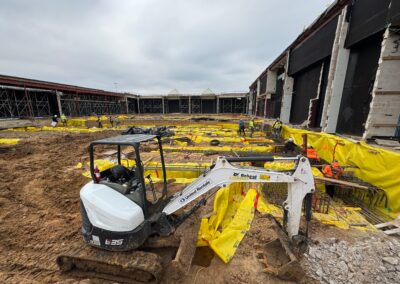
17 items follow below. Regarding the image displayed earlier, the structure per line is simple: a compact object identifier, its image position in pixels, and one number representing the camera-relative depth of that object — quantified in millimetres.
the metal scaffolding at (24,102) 21594
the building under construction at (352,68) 6945
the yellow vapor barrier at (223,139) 12411
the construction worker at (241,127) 15752
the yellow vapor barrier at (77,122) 24938
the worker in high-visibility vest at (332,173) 5746
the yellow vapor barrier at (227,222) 3346
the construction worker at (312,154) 7254
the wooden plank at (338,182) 5172
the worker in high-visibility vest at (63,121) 23042
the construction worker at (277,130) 13633
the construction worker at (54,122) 21075
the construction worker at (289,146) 9328
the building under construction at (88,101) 22062
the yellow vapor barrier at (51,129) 18767
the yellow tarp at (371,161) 4911
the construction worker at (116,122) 25725
